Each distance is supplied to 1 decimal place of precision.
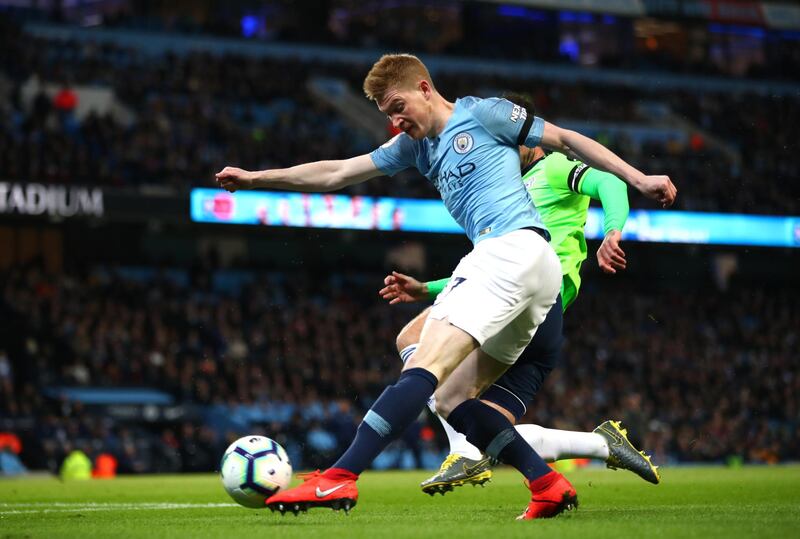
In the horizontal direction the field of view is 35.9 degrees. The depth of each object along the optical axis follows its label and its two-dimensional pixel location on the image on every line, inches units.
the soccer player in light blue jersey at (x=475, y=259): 212.8
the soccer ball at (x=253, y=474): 242.8
